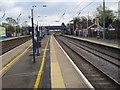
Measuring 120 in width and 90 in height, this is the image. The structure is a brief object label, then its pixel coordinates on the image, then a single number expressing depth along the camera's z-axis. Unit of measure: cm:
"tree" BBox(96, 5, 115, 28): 6776
